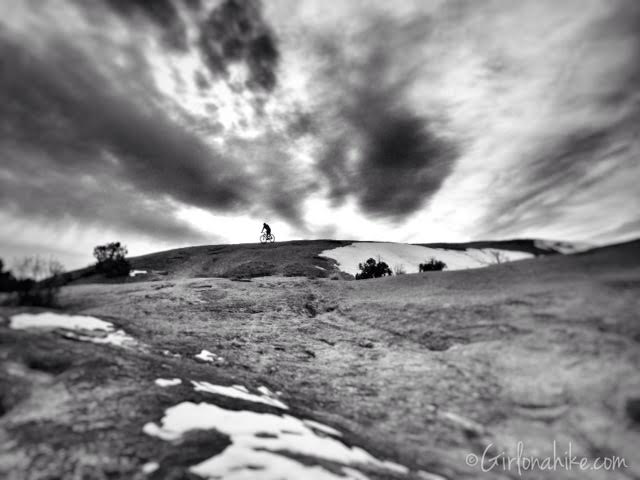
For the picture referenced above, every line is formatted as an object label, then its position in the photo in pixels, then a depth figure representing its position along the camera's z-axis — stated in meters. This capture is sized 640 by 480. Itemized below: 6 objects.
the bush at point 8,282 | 10.16
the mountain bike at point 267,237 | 37.10
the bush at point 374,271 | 23.73
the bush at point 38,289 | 8.88
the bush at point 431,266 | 23.95
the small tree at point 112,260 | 20.72
